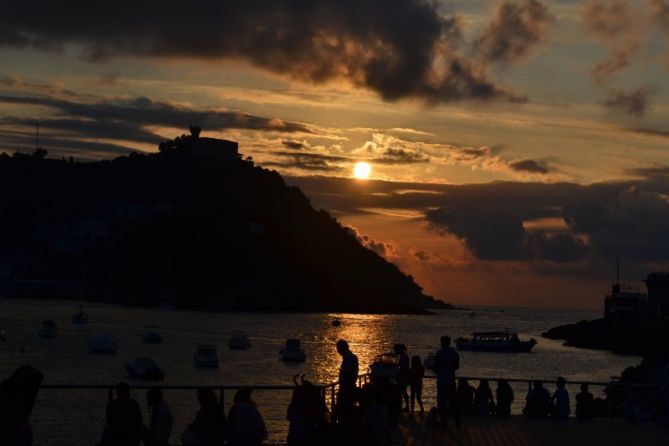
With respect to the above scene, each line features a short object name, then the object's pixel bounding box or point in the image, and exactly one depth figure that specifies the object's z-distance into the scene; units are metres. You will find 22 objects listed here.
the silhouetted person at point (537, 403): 27.86
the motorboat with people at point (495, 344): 151.25
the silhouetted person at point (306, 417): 19.67
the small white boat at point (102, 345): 114.50
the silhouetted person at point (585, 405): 27.73
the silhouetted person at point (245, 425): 18.75
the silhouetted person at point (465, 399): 27.81
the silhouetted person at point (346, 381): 20.95
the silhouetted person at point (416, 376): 26.44
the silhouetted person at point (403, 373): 26.27
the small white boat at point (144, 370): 87.12
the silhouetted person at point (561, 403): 27.67
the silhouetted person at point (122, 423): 16.94
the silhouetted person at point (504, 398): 27.52
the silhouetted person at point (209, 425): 19.27
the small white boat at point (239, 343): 131.75
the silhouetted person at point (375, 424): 19.98
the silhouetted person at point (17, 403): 10.84
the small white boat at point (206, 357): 100.62
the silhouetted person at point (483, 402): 27.70
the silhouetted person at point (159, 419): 19.08
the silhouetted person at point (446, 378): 23.59
